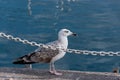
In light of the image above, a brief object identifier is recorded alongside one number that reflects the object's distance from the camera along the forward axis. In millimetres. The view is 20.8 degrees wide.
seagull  5845
